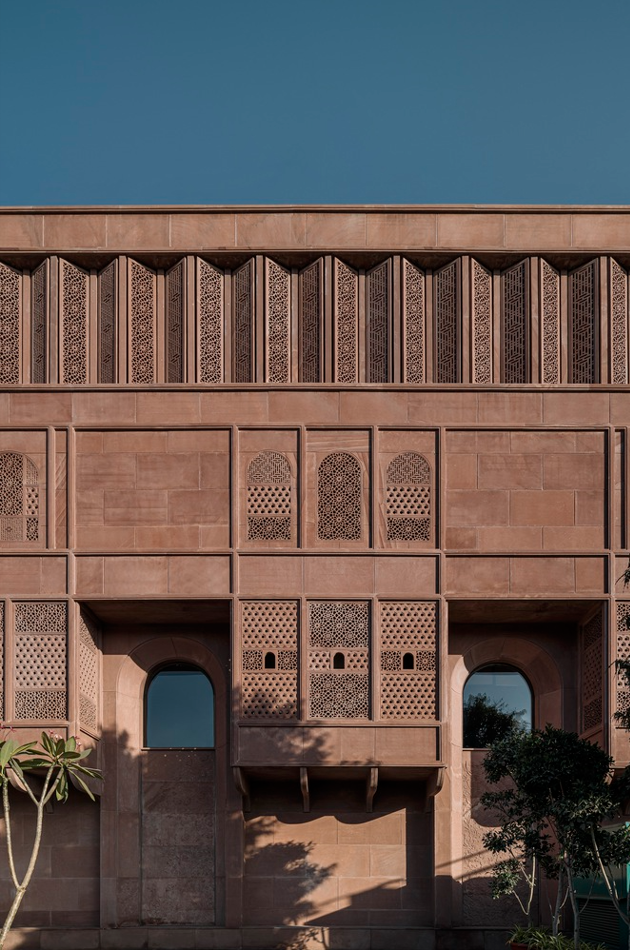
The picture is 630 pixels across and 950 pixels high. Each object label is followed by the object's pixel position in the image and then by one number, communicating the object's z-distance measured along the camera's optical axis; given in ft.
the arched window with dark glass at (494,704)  57.77
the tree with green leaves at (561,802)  42.60
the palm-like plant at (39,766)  48.52
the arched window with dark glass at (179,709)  57.57
